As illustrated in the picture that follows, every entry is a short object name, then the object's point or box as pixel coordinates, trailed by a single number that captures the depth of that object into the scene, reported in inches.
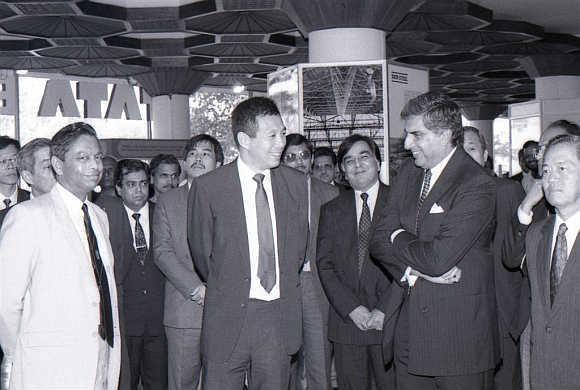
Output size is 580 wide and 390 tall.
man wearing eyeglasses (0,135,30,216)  206.5
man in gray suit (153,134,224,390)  189.9
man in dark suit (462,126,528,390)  162.6
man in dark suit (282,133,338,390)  183.8
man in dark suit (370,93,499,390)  130.1
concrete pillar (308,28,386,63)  335.0
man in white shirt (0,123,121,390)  120.4
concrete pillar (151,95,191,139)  768.3
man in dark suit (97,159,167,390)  207.2
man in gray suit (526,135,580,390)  118.7
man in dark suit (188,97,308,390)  144.2
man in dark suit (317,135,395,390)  174.7
